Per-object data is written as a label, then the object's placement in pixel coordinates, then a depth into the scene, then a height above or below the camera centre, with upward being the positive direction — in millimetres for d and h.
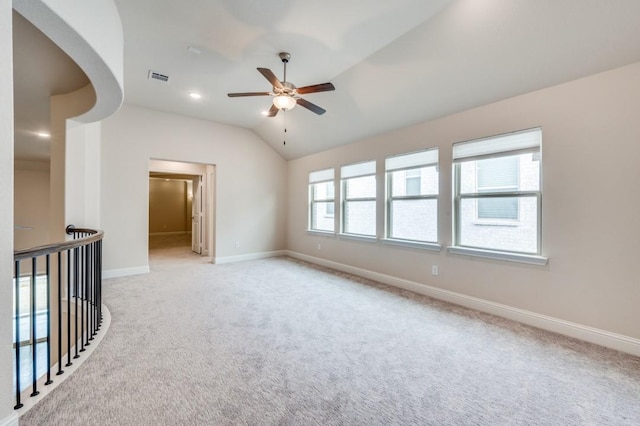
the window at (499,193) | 3008 +225
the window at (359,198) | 4934 +259
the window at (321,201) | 5930 +254
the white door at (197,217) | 7309 -160
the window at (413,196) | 3965 +244
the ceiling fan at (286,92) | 2827 +1344
